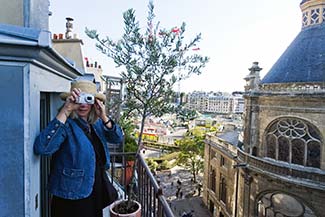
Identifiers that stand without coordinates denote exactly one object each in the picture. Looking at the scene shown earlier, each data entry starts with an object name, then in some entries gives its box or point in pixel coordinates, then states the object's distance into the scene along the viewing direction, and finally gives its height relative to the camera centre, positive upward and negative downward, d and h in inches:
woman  58.2 -15.3
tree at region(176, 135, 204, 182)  928.3 -211.7
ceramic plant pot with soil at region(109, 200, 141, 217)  127.6 -63.3
